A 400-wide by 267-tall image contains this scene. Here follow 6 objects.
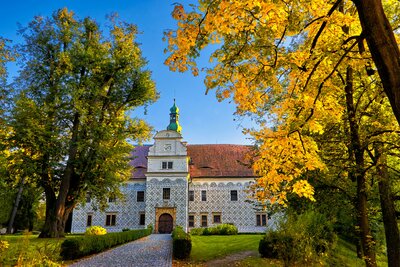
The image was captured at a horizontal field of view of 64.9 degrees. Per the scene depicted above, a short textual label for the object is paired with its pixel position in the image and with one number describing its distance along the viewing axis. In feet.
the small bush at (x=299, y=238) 26.61
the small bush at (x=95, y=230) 82.79
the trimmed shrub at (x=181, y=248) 40.19
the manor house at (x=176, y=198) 108.06
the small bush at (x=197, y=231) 94.99
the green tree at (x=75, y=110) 56.44
